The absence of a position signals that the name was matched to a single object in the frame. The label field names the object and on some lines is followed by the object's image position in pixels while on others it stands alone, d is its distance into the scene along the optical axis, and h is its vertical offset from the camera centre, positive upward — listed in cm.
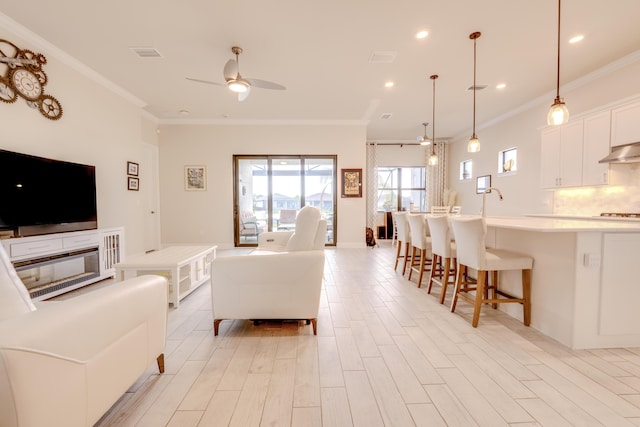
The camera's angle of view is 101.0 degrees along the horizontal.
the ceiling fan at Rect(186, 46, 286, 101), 309 +151
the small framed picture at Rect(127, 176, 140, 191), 470 +35
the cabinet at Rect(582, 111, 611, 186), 364 +80
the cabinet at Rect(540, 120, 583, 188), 404 +78
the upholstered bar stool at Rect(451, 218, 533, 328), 223 -50
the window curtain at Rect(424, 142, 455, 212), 780 +77
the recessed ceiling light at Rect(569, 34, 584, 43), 300 +190
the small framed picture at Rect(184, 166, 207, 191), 616 +58
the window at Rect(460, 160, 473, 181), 714 +94
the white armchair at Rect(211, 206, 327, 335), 206 -66
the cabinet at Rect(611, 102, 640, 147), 329 +102
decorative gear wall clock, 279 +138
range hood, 319 +61
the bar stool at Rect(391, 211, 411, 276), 399 -44
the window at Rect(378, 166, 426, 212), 801 +52
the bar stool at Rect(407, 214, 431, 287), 341 -46
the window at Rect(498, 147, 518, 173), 558 +94
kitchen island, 189 -60
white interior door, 581 +6
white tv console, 271 -66
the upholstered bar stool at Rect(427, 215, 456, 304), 283 -44
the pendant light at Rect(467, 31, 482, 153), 332 +80
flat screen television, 266 +9
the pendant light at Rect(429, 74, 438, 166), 394 +188
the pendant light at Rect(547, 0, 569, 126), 228 +79
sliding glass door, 631 +29
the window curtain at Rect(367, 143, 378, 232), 767 +54
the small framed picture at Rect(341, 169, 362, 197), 626 +50
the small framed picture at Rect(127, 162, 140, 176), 467 +62
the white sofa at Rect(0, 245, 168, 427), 78 -54
